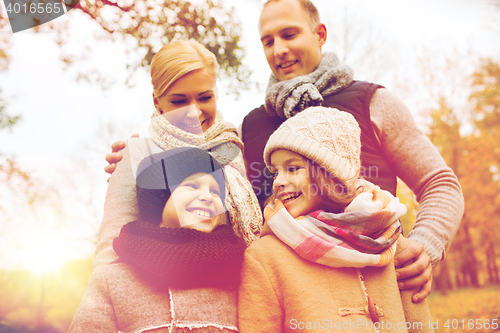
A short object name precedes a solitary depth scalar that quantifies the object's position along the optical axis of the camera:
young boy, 1.00
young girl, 1.06
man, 1.38
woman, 1.28
